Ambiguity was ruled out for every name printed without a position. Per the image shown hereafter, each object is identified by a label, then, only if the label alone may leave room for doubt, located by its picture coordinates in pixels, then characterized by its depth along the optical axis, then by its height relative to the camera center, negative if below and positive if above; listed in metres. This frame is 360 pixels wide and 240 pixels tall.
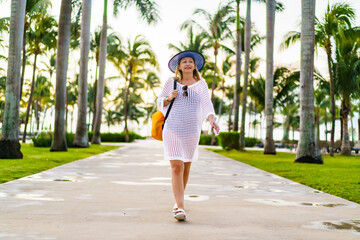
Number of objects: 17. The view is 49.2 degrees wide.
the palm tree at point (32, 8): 16.15 +6.80
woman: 3.95 +0.23
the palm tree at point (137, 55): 39.88 +8.45
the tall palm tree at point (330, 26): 18.38 +5.59
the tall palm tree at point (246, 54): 23.25 +5.28
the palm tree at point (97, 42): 33.72 +8.41
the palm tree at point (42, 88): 56.52 +6.95
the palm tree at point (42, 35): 27.92 +7.39
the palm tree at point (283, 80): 23.69 +3.75
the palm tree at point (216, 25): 27.73 +8.98
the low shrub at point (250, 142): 36.69 -0.20
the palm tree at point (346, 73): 22.30 +4.00
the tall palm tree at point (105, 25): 25.02 +7.44
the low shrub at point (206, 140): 41.50 -0.12
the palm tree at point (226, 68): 44.62 +8.47
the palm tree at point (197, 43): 36.12 +8.83
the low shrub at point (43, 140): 21.95 -0.29
